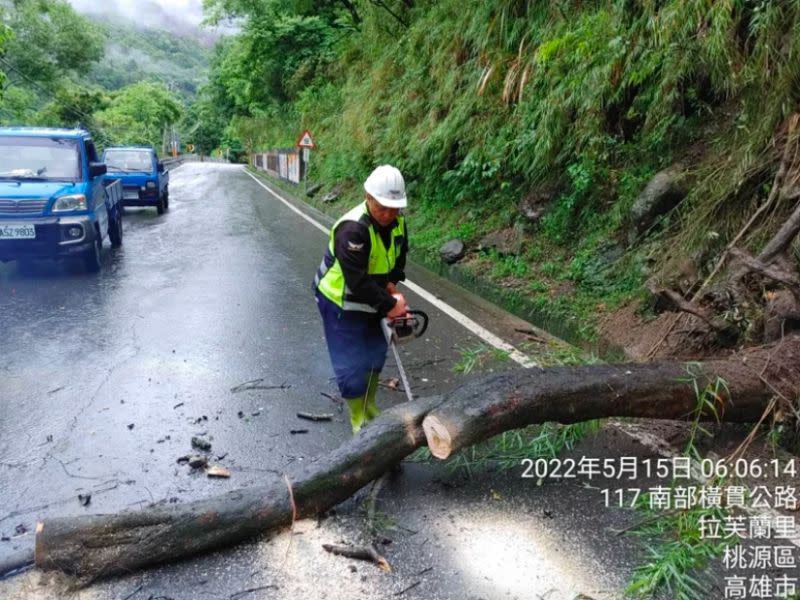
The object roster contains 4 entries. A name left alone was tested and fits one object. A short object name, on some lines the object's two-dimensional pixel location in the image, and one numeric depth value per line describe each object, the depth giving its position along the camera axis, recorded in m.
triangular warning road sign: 24.09
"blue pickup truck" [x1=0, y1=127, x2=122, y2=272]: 8.72
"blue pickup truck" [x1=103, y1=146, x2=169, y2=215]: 17.20
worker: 3.83
